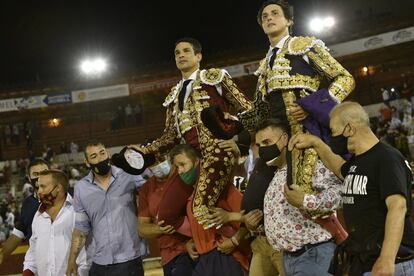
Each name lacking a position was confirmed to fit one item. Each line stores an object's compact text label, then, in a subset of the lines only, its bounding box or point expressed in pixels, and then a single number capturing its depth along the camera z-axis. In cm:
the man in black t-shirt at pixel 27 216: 428
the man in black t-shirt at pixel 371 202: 202
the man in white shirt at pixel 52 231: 394
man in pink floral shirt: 254
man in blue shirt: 376
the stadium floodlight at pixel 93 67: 2030
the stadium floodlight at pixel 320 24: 1822
